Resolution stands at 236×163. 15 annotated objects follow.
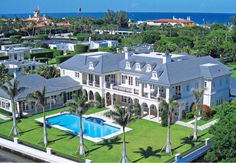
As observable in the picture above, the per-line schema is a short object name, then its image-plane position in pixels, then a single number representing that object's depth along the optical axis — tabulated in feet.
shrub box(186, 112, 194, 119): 149.38
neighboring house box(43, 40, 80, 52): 353.72
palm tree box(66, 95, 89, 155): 108.17
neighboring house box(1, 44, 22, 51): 332.88
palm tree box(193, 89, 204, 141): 124.04
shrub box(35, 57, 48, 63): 284.94
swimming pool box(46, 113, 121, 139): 135.23
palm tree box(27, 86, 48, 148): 120.78
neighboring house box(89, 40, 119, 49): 361.90
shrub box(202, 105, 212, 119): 148.05
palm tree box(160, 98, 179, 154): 111.65
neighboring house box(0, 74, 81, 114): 160.25
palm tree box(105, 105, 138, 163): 99.81
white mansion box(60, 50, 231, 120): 149.69
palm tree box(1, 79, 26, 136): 130.00
